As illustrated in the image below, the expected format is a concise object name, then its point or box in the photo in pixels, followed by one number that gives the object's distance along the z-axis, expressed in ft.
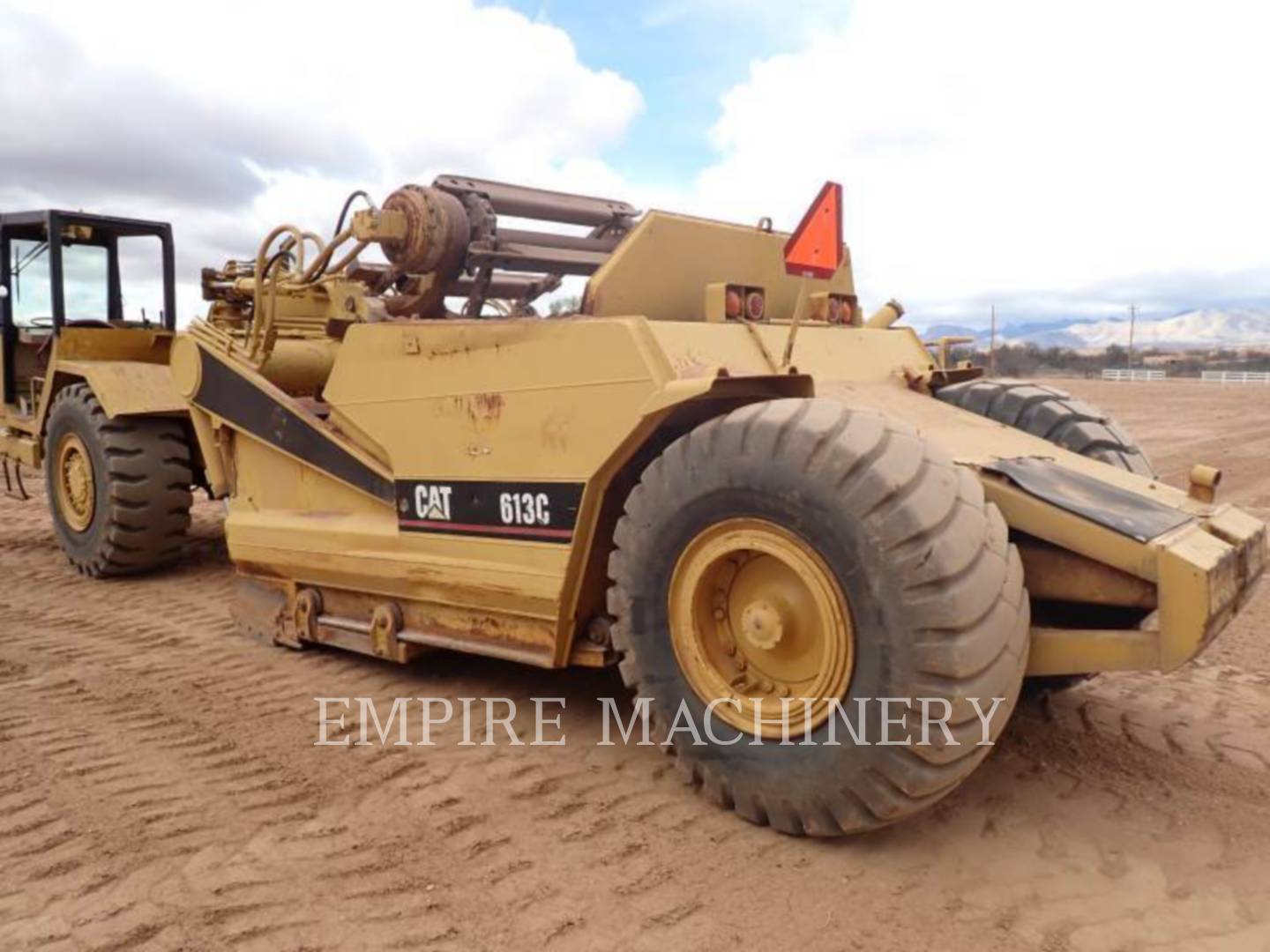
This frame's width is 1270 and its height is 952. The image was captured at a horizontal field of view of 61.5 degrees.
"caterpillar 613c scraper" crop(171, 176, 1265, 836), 9.25
